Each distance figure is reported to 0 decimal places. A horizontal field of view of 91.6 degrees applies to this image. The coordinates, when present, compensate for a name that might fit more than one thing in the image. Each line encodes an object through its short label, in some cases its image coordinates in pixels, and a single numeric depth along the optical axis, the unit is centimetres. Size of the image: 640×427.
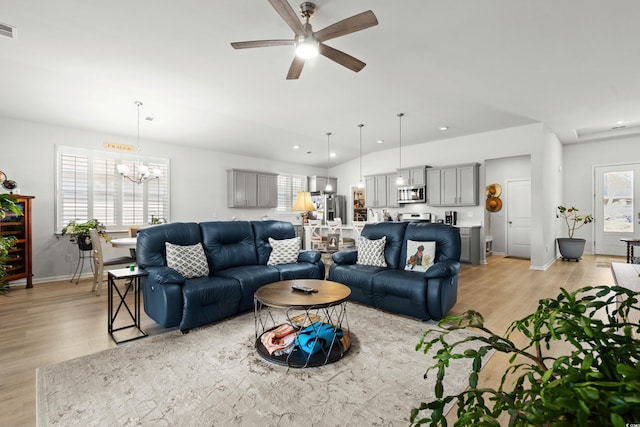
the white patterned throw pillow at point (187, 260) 341
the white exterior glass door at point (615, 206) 746
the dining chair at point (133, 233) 512
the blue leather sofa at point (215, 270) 303
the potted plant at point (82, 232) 511
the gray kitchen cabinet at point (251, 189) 768
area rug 185
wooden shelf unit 478
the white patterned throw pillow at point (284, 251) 423
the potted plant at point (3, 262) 365
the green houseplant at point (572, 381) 42
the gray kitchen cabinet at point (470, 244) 670
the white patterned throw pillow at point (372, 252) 406
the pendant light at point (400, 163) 586
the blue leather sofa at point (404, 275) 326
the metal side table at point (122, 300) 301
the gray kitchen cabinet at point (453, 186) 686
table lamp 531
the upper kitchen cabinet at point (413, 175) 762
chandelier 513
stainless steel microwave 762
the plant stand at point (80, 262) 557
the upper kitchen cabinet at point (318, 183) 960
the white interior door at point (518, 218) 802
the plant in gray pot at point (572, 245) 704
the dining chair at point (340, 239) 667
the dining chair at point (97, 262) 448
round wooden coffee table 244
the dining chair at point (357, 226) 673
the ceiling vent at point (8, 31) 303
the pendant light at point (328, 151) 722
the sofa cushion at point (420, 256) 373
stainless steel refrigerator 893
